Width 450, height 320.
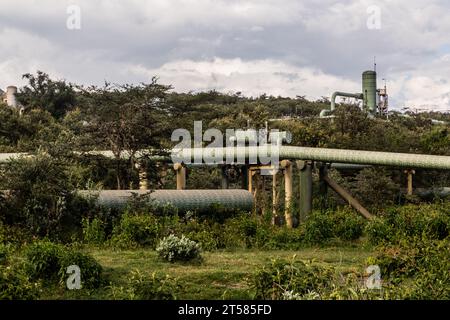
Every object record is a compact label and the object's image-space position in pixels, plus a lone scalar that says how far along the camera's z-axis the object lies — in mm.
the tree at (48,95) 52500
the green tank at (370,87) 53188
